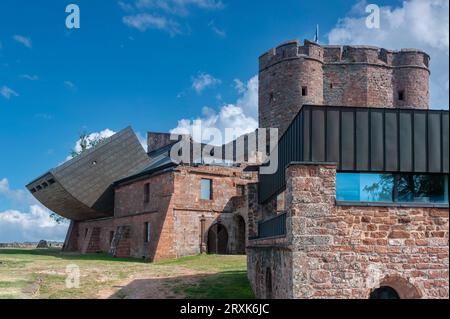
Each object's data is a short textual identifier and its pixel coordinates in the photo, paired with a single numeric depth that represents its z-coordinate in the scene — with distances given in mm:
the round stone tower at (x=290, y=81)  40406
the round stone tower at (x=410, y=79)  42281
